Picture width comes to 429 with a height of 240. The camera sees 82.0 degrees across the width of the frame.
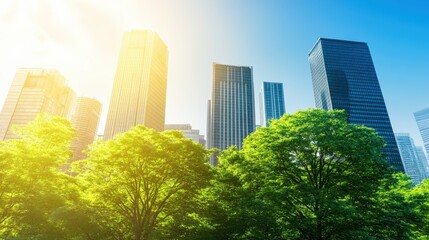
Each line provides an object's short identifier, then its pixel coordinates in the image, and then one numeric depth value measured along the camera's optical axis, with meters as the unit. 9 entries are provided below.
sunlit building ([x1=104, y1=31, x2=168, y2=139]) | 191.88
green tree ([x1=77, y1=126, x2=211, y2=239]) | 21.81
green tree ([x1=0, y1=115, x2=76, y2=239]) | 22.16
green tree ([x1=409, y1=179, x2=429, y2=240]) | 25.47
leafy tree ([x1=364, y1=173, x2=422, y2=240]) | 19.66
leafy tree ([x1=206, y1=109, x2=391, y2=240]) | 20.25
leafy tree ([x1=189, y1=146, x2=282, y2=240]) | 20.03
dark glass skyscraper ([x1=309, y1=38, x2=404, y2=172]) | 183.75
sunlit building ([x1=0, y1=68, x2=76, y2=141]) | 197.62
